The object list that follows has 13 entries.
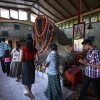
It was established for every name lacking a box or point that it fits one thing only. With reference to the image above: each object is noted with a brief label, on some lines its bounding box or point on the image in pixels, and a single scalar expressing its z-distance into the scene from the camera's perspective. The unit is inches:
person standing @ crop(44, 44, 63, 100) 98.0
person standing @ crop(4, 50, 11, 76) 176.6
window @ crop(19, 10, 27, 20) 559.6
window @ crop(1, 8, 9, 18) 509.4
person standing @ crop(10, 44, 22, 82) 163.8
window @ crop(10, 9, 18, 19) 532.2
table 129.7
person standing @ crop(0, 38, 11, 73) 187.5
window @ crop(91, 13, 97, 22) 321.0
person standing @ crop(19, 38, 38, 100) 94.7
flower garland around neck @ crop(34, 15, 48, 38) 197.6
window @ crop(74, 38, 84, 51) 149.6
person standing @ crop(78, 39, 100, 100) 86.2
